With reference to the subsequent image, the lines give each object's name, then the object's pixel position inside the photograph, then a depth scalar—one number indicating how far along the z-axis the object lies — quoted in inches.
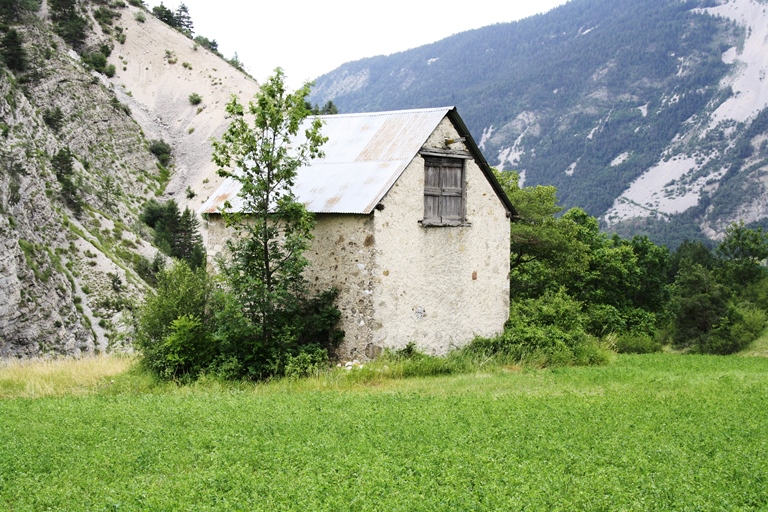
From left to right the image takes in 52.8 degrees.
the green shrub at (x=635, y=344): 1381.6
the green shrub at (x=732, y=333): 1601.9
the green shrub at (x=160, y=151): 2891.2
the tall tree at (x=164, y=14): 3708.2
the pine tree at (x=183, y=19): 3815.7
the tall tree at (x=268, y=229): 693.3
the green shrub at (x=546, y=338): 810.8
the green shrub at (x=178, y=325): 701.9
